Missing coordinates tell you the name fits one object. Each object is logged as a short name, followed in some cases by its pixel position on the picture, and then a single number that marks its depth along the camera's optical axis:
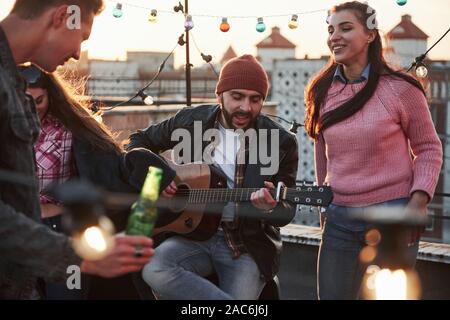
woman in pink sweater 2.99
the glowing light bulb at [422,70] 4.54
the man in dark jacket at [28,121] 1.79
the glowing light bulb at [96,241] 1.57
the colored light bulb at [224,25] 6.42
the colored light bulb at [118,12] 6.25
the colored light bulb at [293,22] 6.43
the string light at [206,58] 6.29
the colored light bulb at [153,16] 6.50
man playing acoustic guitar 3.12
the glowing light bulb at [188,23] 6.12
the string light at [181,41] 6.15
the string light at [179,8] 6.20
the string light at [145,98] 6.18
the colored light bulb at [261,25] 6.43
